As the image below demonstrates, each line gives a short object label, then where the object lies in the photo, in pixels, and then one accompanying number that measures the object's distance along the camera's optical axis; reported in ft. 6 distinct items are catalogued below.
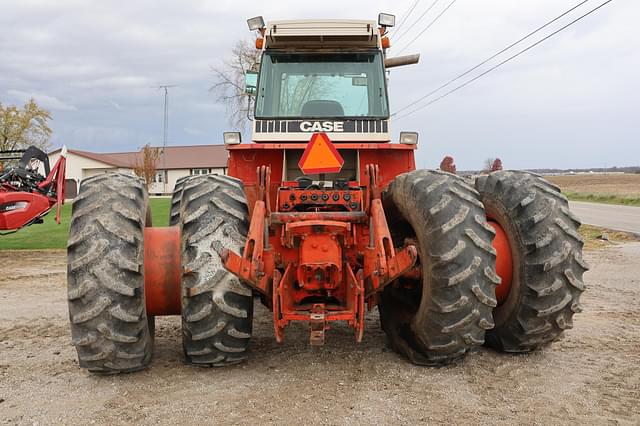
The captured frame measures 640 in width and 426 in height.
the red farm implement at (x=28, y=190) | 37.76
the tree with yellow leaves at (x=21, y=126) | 166.09
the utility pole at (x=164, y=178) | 231.50
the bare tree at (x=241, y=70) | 110.84
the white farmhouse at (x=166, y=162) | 218.18
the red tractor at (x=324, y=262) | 14.30
